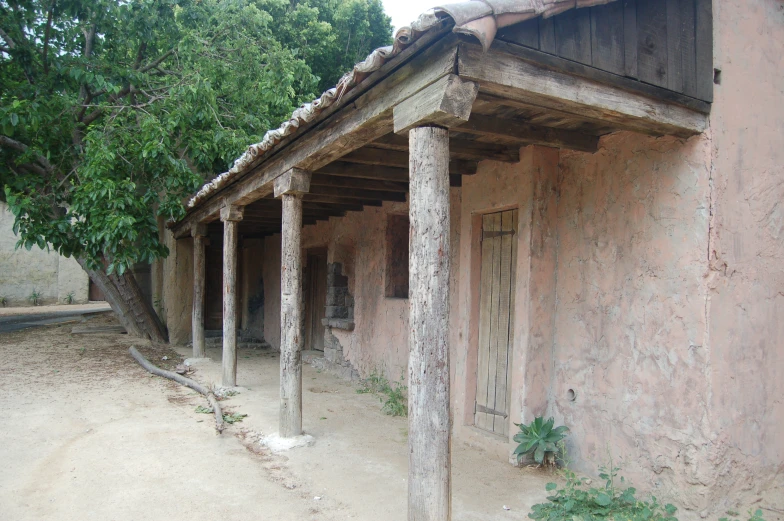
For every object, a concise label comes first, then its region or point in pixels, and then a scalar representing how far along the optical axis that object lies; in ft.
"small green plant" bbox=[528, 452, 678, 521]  11.60
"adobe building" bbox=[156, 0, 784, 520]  9.80
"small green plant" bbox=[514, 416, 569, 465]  14.25
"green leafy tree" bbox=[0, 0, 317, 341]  27.58
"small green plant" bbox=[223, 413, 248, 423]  20.12
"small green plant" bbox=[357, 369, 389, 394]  24.21
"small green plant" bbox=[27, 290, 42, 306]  64.54
